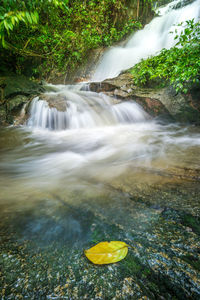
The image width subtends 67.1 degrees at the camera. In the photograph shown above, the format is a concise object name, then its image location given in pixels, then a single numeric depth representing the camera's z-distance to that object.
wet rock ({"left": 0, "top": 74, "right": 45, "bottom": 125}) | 5.14
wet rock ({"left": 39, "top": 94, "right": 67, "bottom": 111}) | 5.61
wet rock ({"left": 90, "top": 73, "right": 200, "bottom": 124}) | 5.16
